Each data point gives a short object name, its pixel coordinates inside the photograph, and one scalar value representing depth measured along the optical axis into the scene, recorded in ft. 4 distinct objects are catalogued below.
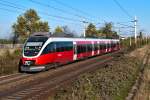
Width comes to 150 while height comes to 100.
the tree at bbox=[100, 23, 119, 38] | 236.34
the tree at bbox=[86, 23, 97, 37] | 205.96
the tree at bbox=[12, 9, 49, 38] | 150.53
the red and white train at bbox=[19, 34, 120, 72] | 50.53
